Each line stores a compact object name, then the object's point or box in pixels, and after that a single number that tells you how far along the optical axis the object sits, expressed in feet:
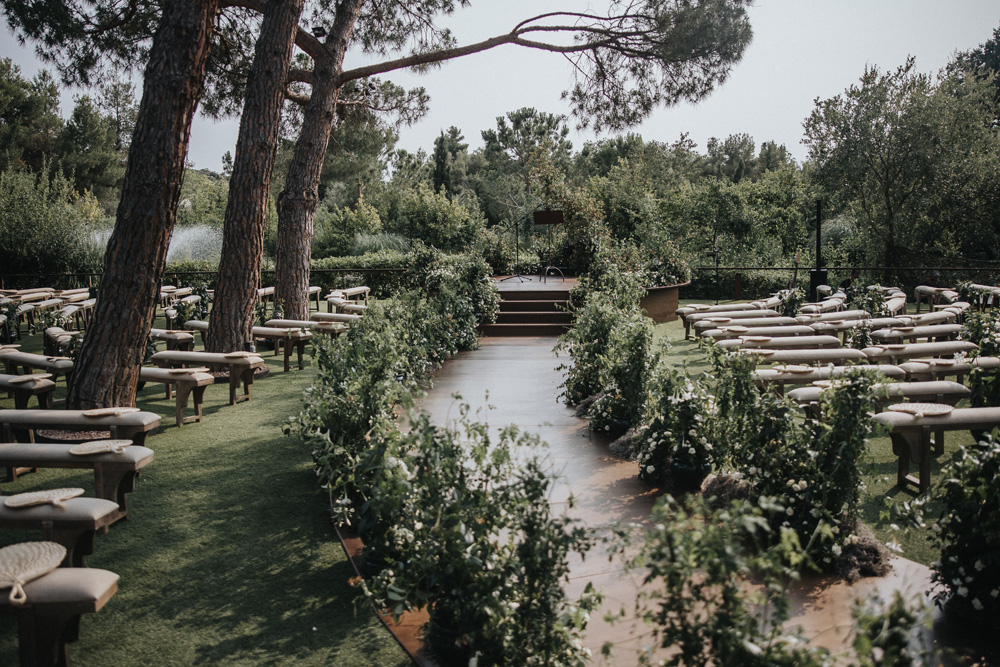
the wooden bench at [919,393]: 16.12
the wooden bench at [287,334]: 28.63
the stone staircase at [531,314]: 40.04
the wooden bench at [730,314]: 32.38
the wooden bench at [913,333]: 24.94
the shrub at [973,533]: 8.98
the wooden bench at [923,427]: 13.94
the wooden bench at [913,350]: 21.61
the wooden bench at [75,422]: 15.20
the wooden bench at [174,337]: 26.66
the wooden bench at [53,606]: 8.12
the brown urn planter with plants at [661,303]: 43.17
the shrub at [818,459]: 10.89
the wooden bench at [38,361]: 21.25
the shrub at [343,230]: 80.23
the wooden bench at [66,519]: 10.03
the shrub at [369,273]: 51.47
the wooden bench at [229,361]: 22.82
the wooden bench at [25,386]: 18.56
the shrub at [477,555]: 7.38
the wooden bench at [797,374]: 18.28
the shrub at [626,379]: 17.97
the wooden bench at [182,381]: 20.04
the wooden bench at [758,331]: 26.77
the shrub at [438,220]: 70.44
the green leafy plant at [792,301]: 35.73
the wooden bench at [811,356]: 21.17
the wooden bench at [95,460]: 12.85
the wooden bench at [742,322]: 29.35
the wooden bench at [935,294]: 35.58
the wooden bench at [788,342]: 23.84
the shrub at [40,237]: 53.21
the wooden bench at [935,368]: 18.76
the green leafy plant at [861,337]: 25.30
